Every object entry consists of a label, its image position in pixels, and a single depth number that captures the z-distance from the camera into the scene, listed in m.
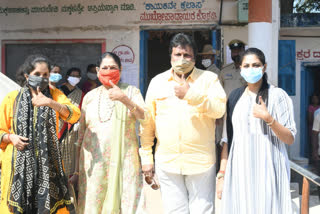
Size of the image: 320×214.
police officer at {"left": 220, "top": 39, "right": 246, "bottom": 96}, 5.52
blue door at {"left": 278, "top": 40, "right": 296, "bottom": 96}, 7.79
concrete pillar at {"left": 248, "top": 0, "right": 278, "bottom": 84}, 5.60
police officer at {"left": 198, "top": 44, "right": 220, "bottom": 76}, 5.70
